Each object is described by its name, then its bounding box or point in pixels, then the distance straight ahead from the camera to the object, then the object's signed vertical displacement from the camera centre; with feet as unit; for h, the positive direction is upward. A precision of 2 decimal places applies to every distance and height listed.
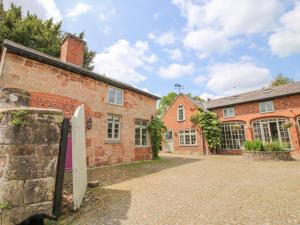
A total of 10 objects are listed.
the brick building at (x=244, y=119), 46.16 +7.59
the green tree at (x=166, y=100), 134.41 +34.37
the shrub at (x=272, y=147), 37.12 -0.71
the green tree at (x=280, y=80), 101.54 +37.27
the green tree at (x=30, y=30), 53.88 +37.84
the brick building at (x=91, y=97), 22.89 +8.21
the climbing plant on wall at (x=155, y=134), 40.11 +2.55
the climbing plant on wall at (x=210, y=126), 55.77 +5.91
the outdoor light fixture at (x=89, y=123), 28.26 +3.73
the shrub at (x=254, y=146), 38.19 -0.47
